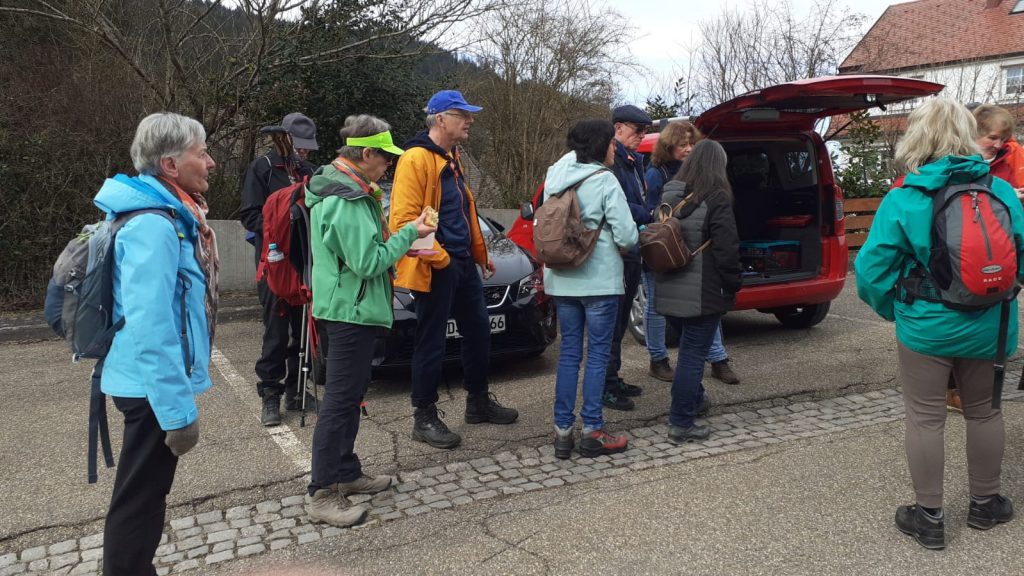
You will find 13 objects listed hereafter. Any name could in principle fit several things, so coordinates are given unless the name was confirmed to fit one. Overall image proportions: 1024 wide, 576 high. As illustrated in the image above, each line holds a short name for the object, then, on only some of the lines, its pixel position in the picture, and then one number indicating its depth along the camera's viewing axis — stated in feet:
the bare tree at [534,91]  57.36
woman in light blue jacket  7.28
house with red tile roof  61.26
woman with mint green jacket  12.73
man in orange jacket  12.86
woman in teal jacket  9.41
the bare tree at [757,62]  53.78
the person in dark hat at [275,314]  15.35
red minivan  18.61
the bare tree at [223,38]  32.30
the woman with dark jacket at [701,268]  13.12
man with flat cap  15.34
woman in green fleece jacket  10.23
